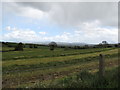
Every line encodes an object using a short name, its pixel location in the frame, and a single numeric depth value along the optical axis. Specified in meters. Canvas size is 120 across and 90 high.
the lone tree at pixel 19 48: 44.35
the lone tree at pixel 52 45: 46.72
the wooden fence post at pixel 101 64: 6.53
